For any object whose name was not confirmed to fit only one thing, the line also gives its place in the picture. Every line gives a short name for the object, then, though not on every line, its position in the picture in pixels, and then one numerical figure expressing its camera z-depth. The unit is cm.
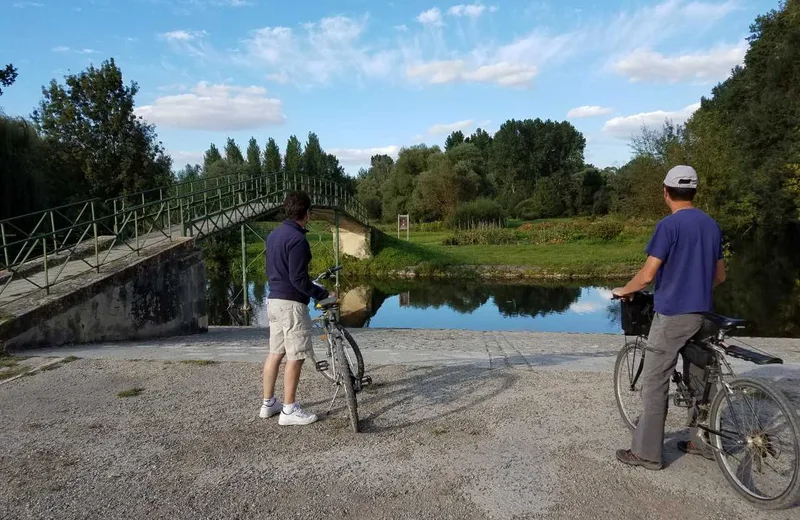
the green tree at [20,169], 2066
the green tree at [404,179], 6288
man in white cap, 347
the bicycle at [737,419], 301
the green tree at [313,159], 8362
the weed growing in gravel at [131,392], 549
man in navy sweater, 448
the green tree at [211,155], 8752
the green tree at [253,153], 8944
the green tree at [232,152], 8269
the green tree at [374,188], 6869
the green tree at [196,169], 7843
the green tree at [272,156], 8500
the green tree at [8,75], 1988
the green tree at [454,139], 10781
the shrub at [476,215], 5096
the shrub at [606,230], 4091
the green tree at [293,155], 8575
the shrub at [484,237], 4341
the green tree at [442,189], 5769
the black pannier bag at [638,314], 402
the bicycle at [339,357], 444
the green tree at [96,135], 2284
